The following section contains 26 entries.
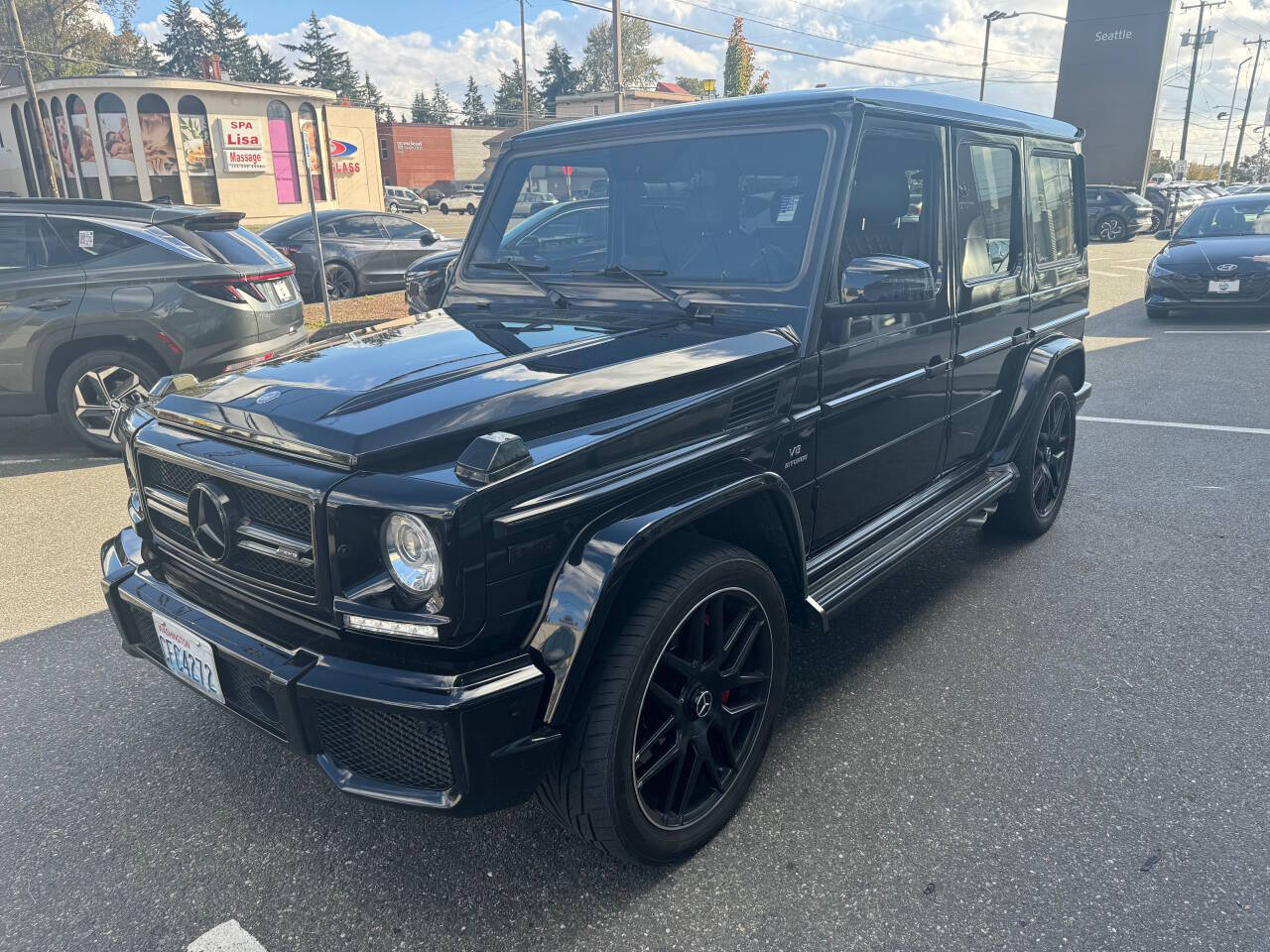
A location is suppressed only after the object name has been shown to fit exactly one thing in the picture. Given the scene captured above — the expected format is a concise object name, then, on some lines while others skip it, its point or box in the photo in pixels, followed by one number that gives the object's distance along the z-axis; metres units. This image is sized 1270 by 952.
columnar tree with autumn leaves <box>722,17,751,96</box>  59.22
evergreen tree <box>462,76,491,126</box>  123.72
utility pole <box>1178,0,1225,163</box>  55.22
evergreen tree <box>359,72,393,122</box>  98.12
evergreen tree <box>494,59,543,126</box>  105.31
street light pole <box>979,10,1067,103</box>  50.69
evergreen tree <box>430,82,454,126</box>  122.12
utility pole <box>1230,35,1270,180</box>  69.00
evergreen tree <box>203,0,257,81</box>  85.69
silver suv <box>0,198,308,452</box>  6.21
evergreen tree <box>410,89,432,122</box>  120.53
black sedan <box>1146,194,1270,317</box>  11.00
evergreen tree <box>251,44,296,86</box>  89.00
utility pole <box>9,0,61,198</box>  29.67
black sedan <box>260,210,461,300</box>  13.09
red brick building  66.12
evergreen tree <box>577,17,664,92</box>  78.69
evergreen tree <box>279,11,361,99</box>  90.19
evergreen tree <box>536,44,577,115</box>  104.69
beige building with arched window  35.59
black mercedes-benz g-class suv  1.98
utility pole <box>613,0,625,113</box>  26.02
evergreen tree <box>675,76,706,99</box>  75.31
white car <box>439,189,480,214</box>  54.81
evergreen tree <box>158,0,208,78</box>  85.62
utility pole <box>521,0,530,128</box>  54.94
